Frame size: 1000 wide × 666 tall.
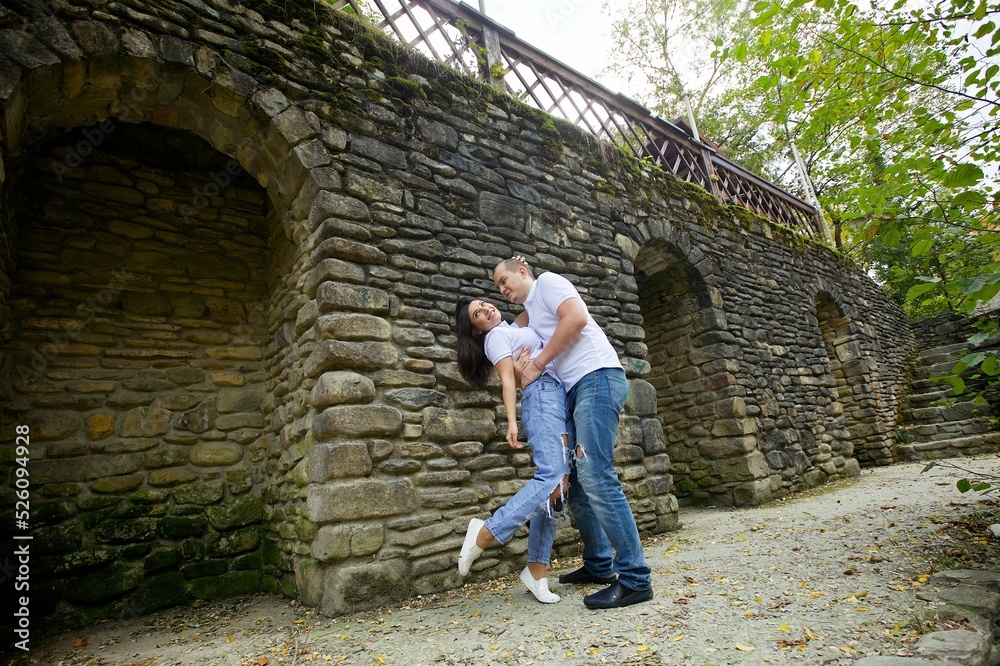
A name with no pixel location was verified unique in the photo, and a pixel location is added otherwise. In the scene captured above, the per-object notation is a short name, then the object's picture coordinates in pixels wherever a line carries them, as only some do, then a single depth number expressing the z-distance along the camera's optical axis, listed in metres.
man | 2.28
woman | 2.28
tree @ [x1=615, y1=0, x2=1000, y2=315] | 2.38
